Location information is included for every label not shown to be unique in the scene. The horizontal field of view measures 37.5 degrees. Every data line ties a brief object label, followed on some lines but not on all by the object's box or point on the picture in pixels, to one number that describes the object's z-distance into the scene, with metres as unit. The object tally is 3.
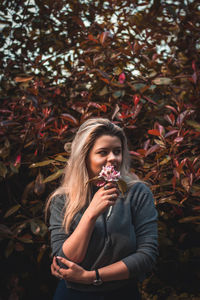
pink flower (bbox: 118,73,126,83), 2.01
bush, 2.02
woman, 1.37
